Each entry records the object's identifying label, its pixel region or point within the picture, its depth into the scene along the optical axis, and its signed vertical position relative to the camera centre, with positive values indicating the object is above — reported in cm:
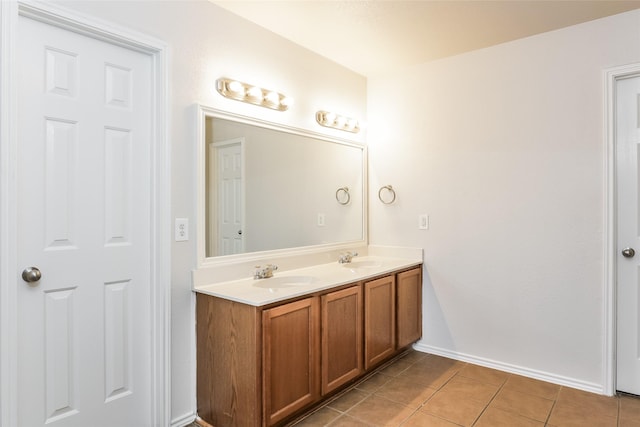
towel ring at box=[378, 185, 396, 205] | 336 +17
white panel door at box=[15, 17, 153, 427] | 164 -7
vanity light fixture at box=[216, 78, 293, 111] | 228 +74
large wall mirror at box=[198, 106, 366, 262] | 226 +18
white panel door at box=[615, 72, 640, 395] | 239 -13
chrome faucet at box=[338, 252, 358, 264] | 303 -35
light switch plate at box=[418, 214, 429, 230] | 317 -7
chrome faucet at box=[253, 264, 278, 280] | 236 -36
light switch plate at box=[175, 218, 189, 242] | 208 -9
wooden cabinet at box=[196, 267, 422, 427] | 189 -76
